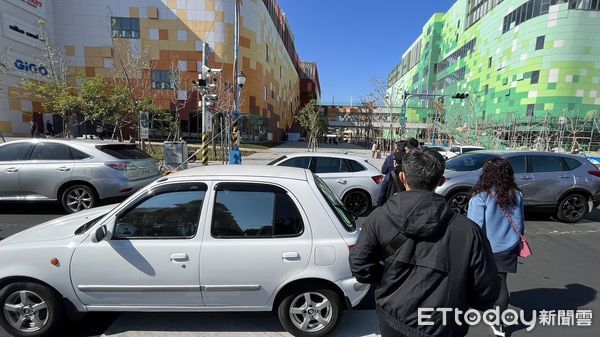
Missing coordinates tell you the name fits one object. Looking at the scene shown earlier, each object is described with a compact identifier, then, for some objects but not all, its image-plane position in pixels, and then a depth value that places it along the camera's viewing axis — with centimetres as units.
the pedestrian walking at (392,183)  462
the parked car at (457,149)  1962
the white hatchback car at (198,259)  272
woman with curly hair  278
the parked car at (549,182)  712
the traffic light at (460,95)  2552
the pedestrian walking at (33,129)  2612
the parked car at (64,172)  668
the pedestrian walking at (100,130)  2469
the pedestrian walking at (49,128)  2925
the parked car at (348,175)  724
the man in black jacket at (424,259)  148
